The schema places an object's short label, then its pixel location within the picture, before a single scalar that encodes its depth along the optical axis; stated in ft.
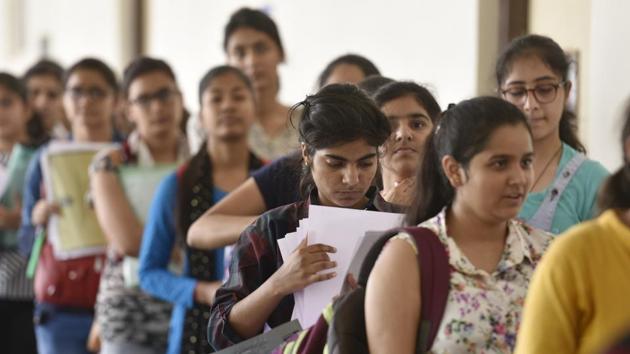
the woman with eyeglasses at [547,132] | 18.14
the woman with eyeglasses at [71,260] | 29.86
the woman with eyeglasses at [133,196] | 25.60
